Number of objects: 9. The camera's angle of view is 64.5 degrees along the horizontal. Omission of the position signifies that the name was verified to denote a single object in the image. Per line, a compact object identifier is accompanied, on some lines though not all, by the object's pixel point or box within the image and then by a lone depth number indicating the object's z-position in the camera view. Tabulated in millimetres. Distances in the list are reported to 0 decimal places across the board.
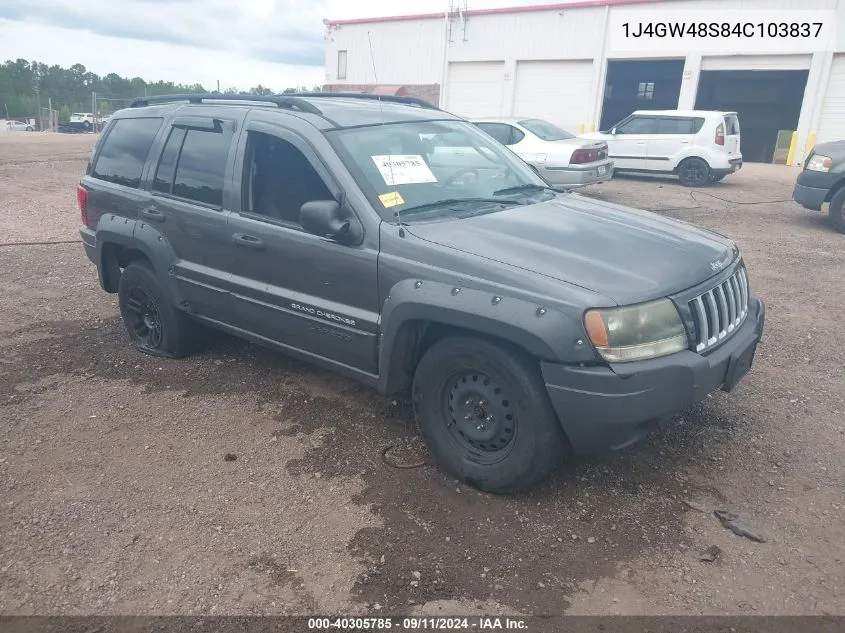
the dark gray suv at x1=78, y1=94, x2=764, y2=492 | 2883
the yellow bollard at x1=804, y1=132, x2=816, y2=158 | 21609
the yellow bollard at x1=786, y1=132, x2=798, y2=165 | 21953
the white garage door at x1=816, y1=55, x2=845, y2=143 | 20906
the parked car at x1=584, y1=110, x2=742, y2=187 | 14383
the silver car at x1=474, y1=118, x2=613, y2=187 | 11961
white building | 21375
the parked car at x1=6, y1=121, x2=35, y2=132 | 47562
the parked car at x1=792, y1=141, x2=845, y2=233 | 9422
